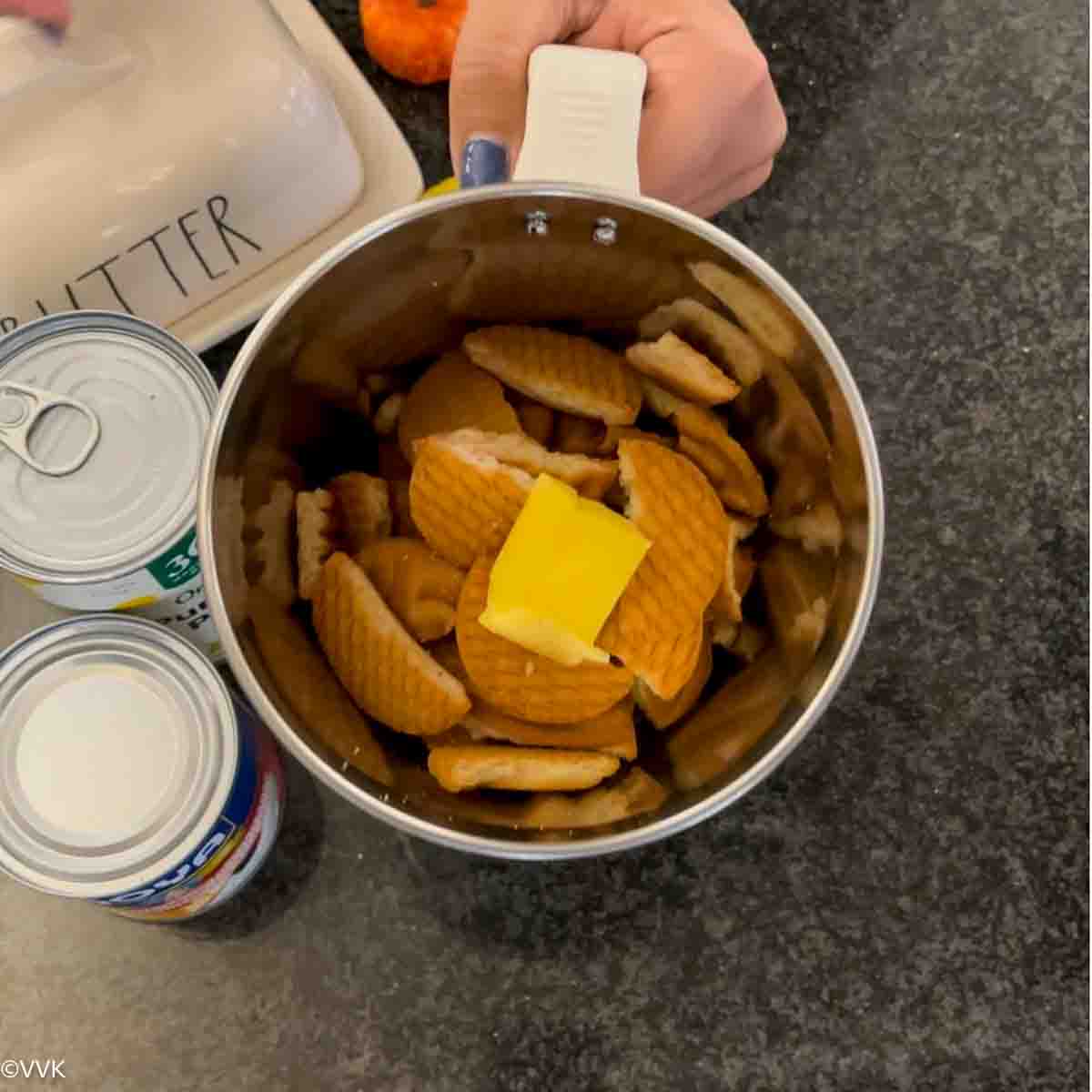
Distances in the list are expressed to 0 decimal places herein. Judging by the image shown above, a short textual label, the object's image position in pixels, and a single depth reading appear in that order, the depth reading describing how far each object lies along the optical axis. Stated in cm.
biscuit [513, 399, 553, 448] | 56
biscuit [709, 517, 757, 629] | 52
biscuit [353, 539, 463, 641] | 52
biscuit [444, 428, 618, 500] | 51
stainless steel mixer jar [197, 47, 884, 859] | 44
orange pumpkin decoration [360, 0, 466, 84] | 64
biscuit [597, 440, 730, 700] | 48
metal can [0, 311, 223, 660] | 48
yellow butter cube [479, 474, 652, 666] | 47
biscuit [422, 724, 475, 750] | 51
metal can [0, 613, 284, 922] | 48
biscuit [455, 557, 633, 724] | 49
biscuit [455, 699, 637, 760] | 50
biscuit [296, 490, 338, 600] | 53
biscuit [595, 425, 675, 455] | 55
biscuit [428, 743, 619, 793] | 48
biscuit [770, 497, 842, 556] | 50
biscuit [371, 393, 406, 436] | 57
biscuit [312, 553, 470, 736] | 50
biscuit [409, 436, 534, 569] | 50
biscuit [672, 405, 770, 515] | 54
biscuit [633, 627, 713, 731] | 52
